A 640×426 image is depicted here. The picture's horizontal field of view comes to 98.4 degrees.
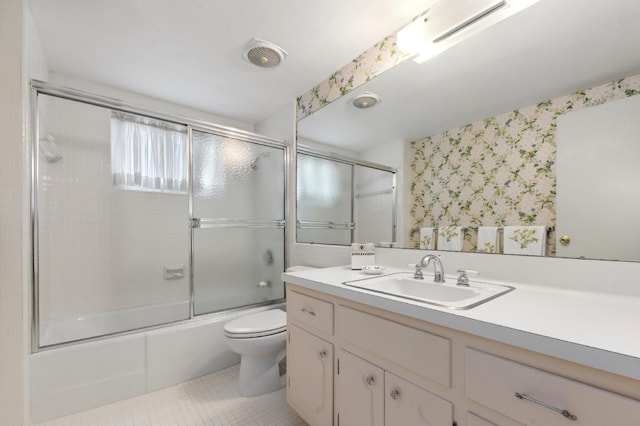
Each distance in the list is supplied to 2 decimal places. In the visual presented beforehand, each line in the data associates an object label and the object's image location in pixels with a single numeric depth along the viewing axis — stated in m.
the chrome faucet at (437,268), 1.22
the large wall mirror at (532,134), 0.96
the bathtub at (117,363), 1.54
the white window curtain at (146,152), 2.12
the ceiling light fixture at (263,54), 1.71
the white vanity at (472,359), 0.57
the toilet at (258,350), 1.70
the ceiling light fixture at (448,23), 1.23
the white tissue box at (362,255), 1.59
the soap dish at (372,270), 1.41
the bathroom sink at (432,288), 0.95
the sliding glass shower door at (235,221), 2.20
